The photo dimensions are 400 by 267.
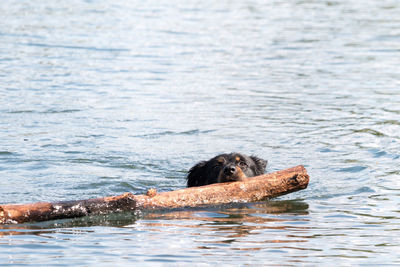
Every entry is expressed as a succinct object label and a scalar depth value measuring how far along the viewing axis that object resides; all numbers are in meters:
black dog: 17.83
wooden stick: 13.74
